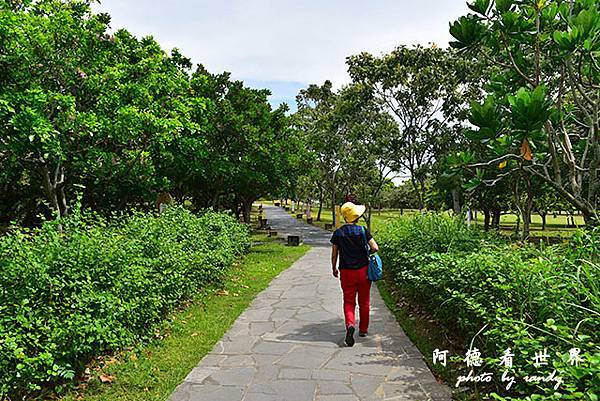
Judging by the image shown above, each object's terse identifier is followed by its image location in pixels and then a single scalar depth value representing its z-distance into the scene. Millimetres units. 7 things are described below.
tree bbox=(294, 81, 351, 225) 26719
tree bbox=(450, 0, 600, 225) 4152
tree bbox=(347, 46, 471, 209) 20031
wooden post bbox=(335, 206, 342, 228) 32709
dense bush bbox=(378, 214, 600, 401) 2770
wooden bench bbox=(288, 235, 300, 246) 19953
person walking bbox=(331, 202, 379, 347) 5719
